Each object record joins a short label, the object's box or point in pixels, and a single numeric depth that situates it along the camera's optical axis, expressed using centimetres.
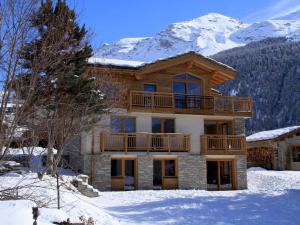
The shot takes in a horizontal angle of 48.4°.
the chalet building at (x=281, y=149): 2568
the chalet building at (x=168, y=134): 1608
